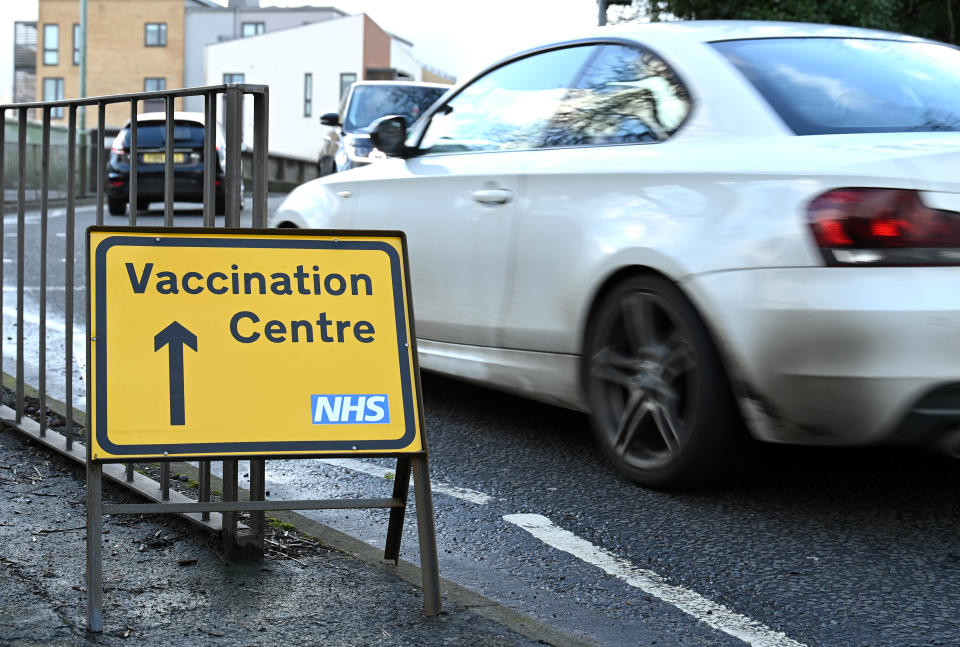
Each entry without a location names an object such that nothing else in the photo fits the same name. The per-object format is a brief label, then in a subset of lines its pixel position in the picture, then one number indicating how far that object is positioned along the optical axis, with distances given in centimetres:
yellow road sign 603
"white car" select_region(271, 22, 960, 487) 718
